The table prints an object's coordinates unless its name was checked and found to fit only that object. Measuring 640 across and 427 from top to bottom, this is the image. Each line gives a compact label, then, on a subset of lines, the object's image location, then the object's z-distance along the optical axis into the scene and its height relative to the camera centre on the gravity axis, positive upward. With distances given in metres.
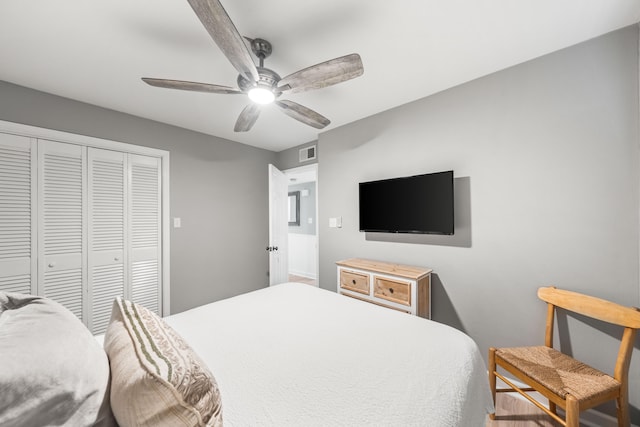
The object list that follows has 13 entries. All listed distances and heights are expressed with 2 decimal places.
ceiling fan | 1.08 +0.85
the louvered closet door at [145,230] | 2.75 -0.14
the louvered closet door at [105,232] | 2.48 -0.15
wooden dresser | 2.04 -0.63
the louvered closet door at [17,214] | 2.08 +0.05
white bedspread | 0.81 -0.64
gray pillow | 0.48 -0.35
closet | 2.13 -0.04
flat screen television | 2.13 +0.11
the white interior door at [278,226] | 3.20 -0.13
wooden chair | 1.25 -0.91
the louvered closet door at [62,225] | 2.24 -0.06
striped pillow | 0.58 -0.43
